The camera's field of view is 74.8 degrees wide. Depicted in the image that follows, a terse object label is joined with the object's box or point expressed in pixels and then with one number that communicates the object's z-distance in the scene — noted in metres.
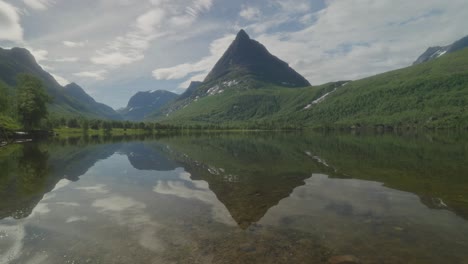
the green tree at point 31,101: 121.06
